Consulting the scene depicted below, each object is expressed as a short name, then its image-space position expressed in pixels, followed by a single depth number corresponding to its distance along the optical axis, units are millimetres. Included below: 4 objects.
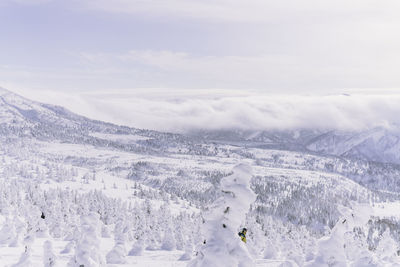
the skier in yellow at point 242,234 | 17948
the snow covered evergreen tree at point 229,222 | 15508
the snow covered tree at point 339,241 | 22109
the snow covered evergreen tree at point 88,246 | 30797
